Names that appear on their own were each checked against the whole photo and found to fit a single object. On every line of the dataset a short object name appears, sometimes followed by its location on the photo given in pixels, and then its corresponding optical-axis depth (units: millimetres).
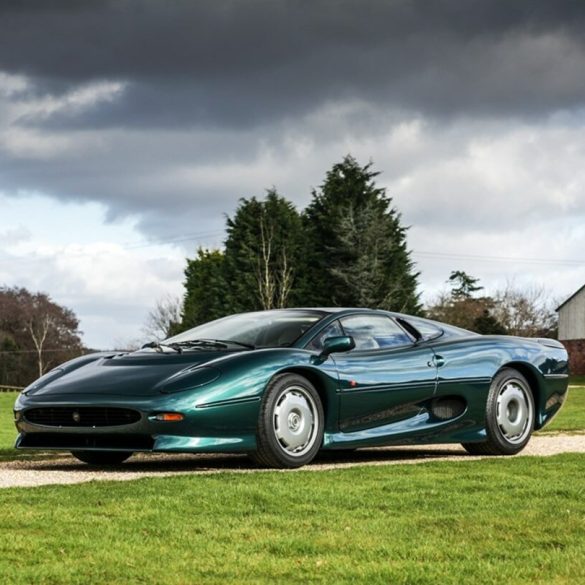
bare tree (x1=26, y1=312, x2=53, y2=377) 96200
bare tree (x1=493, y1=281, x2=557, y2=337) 91062
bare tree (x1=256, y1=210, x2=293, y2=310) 58750
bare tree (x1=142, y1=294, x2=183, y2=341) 89562
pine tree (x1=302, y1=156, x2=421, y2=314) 57125
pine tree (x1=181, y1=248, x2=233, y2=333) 61094
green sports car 9117
